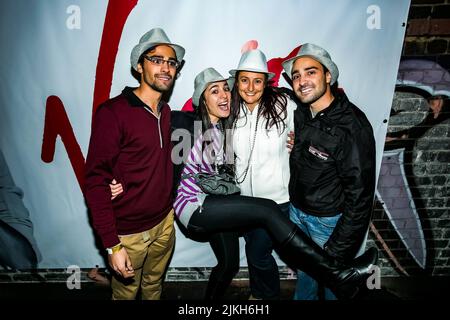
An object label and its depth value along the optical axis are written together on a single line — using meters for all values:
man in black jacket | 1.93
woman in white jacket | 2.22
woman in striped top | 2.11
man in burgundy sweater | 1.88
